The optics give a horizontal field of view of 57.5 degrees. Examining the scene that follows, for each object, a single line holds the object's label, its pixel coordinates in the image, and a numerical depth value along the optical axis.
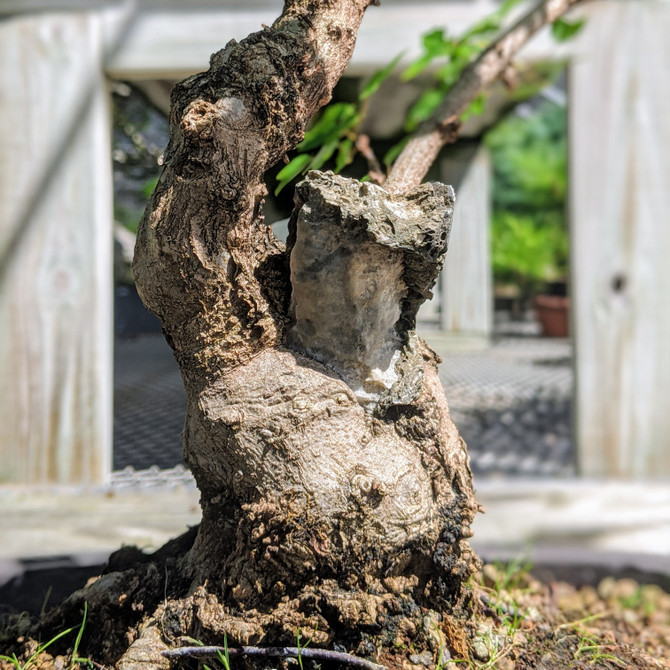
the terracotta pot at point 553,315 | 1.47
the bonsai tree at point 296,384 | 0.20
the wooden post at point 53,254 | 0.46
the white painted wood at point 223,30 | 0.45
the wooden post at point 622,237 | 0.48
